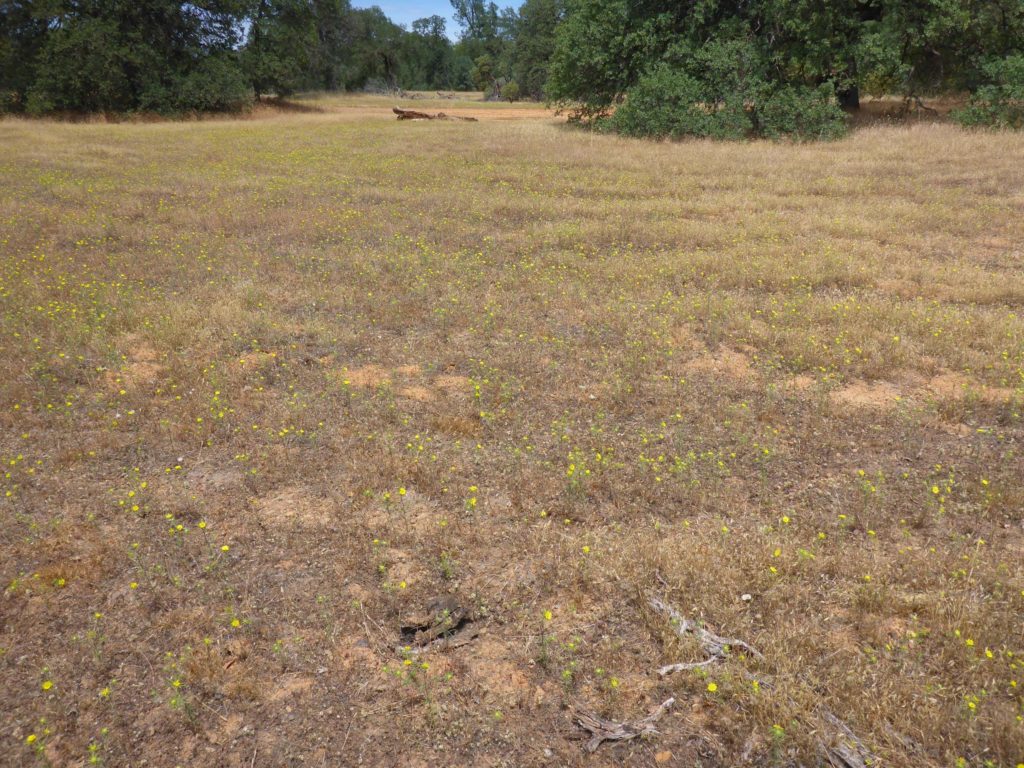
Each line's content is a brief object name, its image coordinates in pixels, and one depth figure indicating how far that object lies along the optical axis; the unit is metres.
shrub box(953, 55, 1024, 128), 18.67
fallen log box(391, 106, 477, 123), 32.16
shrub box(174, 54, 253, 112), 31.31
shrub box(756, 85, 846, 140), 20.11
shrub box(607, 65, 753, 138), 20.77
